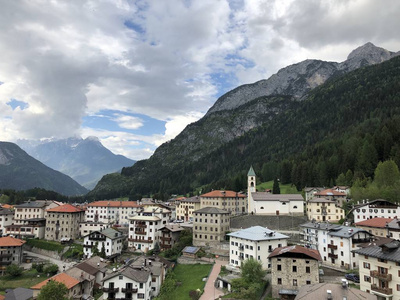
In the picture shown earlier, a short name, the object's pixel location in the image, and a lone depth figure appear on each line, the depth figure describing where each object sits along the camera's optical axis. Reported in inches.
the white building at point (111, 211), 5187.0
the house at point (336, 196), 3562.7
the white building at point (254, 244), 2380.7
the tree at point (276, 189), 4901.6
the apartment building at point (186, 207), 4886.8
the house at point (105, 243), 3376.0
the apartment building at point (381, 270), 1700.3
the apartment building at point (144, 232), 3459.6
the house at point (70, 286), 2359.7
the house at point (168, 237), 3376.0
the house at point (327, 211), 3383.4
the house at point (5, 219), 4469.5
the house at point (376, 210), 2938.0
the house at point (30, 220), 4237.2
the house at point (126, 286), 2290.8
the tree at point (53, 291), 2043.6
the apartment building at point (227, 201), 4480.8
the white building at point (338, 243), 2256.4
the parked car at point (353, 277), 1980.4
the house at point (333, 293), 1486.2
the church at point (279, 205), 3675.7
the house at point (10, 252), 3467.0
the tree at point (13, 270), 3235.7
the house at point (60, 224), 4124.0
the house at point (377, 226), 2513.5
